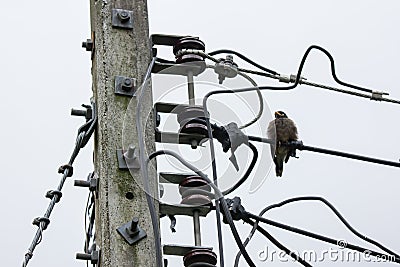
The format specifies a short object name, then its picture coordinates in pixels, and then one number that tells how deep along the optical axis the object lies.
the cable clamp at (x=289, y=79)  9.85
